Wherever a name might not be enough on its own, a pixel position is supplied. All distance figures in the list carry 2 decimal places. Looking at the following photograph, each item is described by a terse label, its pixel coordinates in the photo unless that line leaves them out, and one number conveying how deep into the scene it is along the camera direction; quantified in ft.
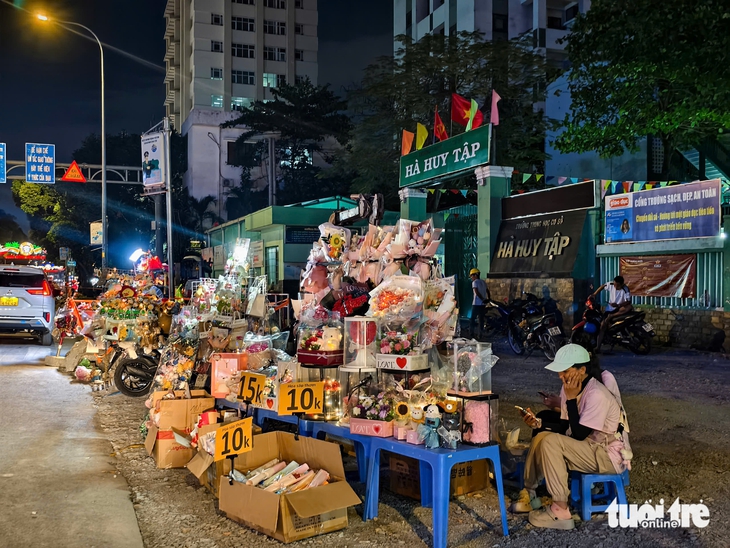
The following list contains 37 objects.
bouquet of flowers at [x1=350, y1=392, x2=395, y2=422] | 16.20
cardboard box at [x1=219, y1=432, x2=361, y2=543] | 14.56
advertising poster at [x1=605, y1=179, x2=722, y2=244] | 41.19
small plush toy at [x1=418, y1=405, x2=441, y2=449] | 14.76
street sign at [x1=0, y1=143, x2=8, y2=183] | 89.35
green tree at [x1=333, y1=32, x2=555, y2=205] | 74.18
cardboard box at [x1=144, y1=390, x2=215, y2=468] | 20.21
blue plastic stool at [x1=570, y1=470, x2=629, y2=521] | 15.35
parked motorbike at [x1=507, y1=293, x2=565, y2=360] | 40.27
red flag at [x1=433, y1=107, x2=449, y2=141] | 60.03
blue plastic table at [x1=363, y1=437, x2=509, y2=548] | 13.94
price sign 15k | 19.15
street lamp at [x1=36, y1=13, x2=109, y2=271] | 85.67
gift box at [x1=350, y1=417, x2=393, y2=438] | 15.94
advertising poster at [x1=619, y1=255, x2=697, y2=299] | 43.27
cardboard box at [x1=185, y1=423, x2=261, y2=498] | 16.93
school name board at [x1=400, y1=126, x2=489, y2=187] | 54.33
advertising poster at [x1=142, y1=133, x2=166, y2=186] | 58.70
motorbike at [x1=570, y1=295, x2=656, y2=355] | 41.01
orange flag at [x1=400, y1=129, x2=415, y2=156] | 64.64
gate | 65.67
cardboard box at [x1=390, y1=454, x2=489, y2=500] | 17.02
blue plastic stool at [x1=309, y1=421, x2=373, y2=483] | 16.43
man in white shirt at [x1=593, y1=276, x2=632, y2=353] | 40.98
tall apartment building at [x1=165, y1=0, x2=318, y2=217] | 186.50
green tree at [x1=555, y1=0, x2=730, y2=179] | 38.52
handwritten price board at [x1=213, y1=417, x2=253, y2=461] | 15.89
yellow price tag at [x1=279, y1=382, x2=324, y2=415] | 17.47
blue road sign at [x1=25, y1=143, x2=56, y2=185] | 89.66
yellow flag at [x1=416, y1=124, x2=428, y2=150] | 62.52
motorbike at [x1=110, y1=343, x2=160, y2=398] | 31.83
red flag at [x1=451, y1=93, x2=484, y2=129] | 54.49
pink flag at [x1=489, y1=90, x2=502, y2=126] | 51.39
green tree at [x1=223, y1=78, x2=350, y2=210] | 129.08
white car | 52.03
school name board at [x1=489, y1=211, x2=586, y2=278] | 50.44
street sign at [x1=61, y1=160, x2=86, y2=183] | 87.97
